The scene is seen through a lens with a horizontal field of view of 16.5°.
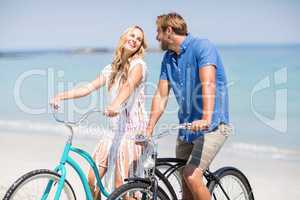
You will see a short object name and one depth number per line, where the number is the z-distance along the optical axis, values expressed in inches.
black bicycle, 226.5
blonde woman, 257.2
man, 234.4
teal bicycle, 224.7
